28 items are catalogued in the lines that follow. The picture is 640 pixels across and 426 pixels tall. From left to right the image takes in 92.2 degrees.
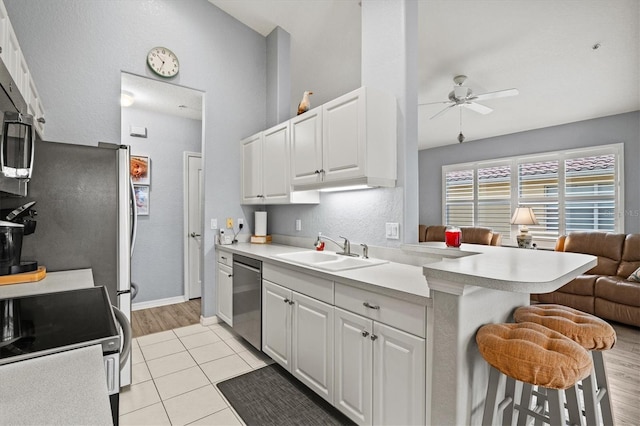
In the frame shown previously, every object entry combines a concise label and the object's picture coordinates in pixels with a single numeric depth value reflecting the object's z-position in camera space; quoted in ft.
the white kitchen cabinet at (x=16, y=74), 4.35
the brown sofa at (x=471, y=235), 16.98
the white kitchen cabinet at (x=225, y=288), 10.24
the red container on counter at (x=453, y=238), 6.55
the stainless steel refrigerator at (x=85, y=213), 6.26
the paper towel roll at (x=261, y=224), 11.80
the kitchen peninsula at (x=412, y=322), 4.02
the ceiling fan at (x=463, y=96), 12.74
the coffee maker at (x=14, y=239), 5.09
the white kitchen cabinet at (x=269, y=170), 9.55
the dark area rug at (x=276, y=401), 6.13
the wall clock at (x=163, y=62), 10.00
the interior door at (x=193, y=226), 14.29
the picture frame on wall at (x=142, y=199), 13.08
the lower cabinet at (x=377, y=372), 4.60
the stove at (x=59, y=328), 2.57
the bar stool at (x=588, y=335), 4.06
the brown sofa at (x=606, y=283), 11.10
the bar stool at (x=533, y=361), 3.33
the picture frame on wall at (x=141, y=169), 12.96
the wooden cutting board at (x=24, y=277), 5.08
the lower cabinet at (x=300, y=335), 6.20
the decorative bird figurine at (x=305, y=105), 9.19
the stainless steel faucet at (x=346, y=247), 8.27
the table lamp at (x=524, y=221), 15.62
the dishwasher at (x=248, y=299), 8.50
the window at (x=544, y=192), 15.71
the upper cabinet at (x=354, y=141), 6.78
